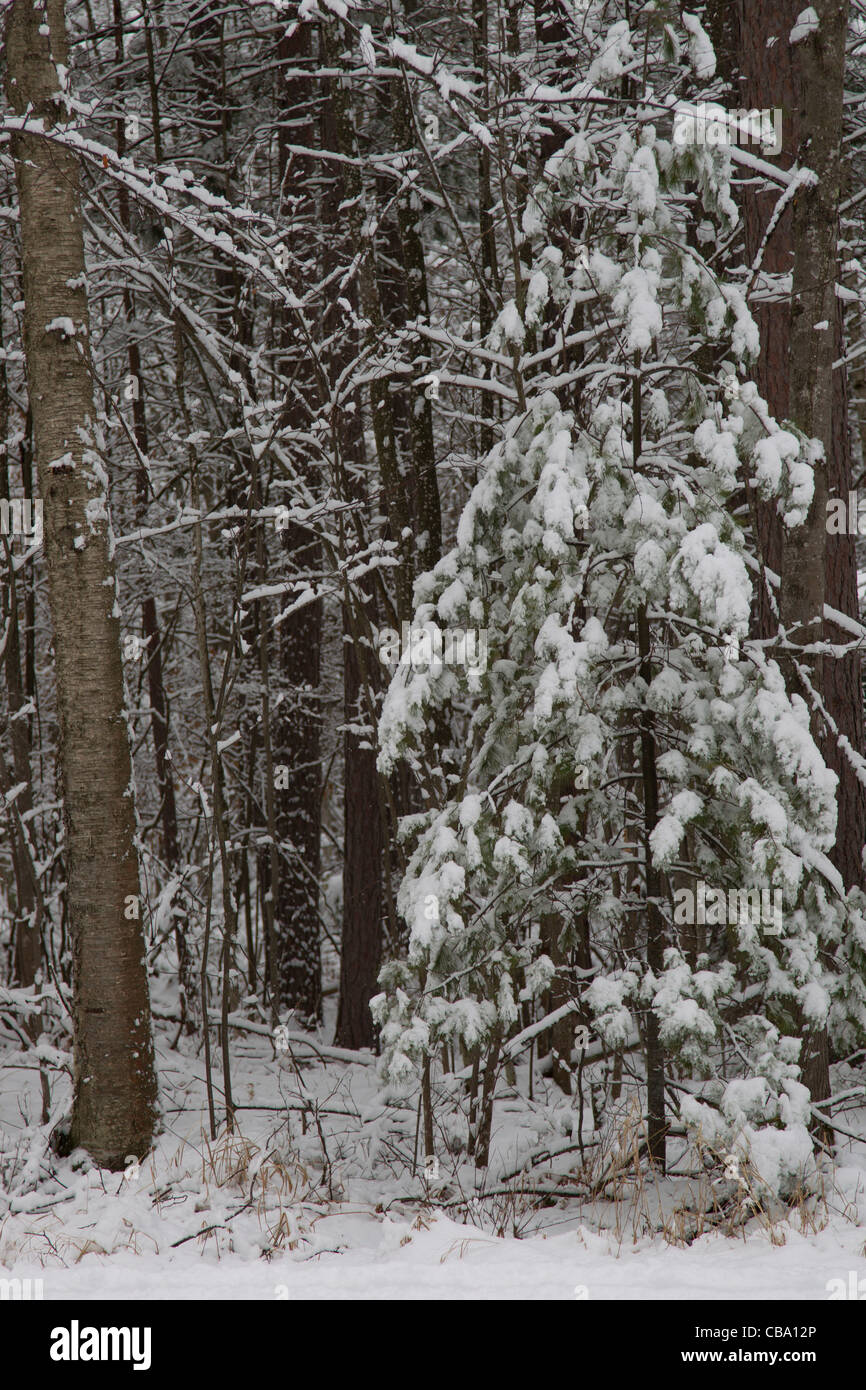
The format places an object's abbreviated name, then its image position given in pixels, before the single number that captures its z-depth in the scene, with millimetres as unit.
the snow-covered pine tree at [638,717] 8758
